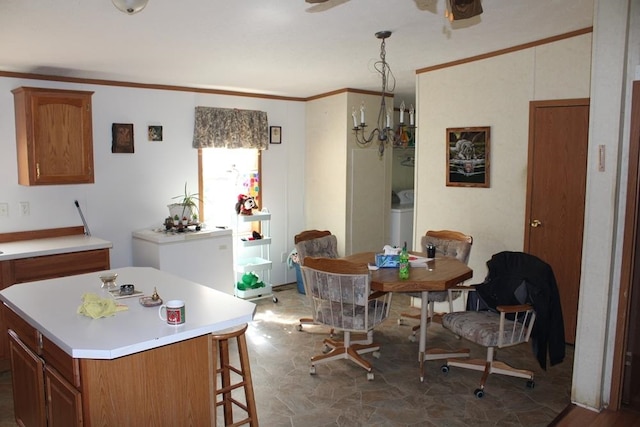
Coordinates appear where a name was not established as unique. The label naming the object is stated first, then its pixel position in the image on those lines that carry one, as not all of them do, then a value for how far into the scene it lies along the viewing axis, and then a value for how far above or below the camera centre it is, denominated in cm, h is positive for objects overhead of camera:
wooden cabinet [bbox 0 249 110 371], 373 -79
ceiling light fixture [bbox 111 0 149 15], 204 +66
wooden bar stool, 239 -108
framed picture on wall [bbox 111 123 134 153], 492 +29
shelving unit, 562 -107
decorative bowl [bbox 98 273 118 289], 285 -65
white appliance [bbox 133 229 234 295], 473 -85
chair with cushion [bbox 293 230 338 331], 446 -71
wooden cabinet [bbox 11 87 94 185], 409 +26
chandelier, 346 +28
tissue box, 390 -73
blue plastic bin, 589 -134
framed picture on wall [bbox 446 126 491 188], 443 +10
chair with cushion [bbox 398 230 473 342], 427 -71
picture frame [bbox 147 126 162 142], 517 +35
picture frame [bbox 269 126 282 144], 609 +40
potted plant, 520 -42
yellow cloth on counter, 230 -65
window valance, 548 +43
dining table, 344 -79
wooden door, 390 -19
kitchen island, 202 -84
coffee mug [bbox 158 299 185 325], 221 -64
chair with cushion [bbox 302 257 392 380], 342 -97
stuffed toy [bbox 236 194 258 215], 565 -43
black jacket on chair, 324 -87
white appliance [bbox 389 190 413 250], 645 -75
